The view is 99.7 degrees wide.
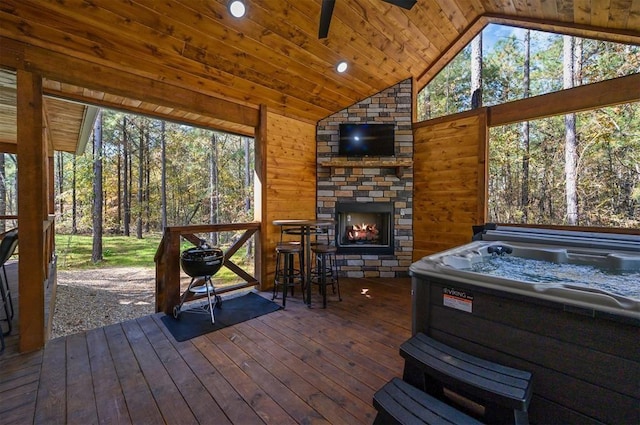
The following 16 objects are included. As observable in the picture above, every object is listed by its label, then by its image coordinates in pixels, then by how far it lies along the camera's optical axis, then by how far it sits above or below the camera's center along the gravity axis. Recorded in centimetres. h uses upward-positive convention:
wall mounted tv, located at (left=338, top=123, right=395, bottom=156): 428 +112
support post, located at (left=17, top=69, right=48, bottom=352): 215 +3
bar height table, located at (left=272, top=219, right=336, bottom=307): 312 -25
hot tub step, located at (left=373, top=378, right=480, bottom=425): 111 -87
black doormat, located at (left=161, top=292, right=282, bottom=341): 258 -114
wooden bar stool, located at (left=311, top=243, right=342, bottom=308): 317 -77
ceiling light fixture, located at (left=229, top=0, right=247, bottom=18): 237 +181
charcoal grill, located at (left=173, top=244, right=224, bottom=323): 274 -56
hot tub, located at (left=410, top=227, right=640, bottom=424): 98 -52
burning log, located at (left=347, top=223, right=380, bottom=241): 454 -37
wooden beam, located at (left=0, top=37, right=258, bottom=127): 216 +126
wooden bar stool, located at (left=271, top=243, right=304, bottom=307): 323 -79
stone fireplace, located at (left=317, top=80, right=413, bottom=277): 439 +34
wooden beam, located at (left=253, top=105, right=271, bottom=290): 374 +38
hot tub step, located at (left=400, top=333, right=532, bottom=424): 107 -73
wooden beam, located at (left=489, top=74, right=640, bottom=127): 287 +128
